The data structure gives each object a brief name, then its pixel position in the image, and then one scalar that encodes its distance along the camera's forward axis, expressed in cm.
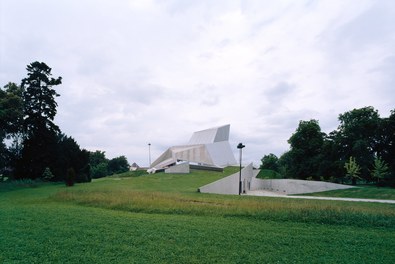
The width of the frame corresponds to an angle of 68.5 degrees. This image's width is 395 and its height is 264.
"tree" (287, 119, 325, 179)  4316
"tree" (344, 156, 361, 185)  3114
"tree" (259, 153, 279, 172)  7612
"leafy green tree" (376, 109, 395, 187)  3128
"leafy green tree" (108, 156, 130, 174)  7450
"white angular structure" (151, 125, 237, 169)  4647
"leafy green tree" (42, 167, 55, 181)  3150
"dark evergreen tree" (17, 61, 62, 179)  3222
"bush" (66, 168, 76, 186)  2652
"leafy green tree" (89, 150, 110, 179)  6259
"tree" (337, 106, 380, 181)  3341
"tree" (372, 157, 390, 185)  2845
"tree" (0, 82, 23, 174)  2720
